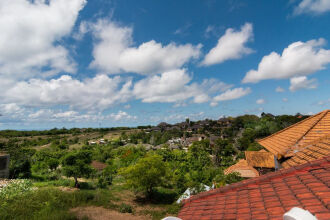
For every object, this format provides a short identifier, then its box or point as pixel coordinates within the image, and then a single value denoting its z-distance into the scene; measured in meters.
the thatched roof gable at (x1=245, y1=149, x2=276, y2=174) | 20.30
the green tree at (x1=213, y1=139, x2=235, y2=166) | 42.34
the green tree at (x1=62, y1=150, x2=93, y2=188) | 20.92
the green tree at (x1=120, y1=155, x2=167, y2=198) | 17.61
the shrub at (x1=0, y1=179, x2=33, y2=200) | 15.82
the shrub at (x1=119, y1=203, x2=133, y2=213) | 15.62
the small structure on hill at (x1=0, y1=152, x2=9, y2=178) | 24.94
